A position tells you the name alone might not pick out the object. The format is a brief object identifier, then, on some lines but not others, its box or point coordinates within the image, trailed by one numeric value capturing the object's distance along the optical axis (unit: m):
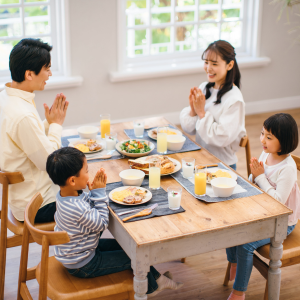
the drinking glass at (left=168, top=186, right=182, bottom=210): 1.77
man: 2.02
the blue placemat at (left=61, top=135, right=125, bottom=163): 2.32
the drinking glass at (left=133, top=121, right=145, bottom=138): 2.62
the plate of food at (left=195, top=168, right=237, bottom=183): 2.01
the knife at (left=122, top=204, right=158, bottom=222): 1.71
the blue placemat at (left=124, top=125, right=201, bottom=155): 2.42
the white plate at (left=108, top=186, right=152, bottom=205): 1.83
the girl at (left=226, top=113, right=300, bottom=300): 1.97
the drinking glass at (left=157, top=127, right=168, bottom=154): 2.37
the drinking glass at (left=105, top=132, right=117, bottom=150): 2.44
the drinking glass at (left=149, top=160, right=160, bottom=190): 1.95
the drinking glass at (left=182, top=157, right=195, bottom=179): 2.06
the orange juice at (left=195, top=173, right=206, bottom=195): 1.88
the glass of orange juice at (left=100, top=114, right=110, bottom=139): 2.62
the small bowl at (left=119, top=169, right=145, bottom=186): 1.98
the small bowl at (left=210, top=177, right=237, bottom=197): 1.86
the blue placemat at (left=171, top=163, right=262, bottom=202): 1.87
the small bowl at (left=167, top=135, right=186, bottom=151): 2.40
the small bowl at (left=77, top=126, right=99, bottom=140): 2.59
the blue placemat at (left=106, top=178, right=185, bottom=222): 1.75
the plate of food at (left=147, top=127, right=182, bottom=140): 2.58
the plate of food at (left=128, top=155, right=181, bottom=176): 2.09
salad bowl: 2.31
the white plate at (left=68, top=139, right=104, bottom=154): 2.47
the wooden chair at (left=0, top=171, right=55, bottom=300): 2.08
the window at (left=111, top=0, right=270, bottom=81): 4.54
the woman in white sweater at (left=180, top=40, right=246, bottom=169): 2.52
